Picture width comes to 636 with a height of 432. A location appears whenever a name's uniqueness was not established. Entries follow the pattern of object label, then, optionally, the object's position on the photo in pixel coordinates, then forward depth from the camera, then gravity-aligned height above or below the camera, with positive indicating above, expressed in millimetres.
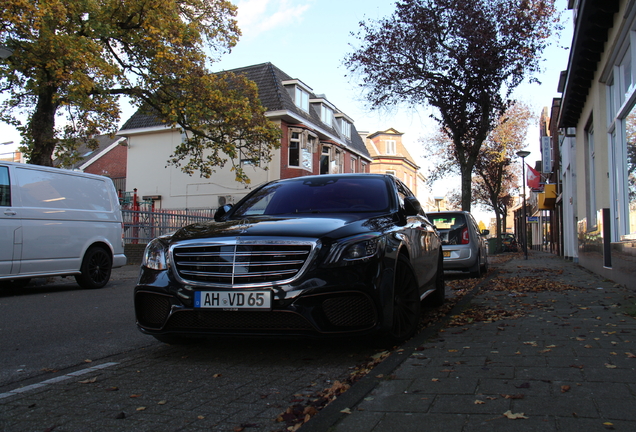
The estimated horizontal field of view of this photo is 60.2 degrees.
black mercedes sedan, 3887 -292
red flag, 28047 +3194
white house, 31219 +5614
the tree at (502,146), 37906 +6675
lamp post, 26364 +4308
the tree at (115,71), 13875 +4848
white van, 8539 +260
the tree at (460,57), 18688 +6615
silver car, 11961 -13
